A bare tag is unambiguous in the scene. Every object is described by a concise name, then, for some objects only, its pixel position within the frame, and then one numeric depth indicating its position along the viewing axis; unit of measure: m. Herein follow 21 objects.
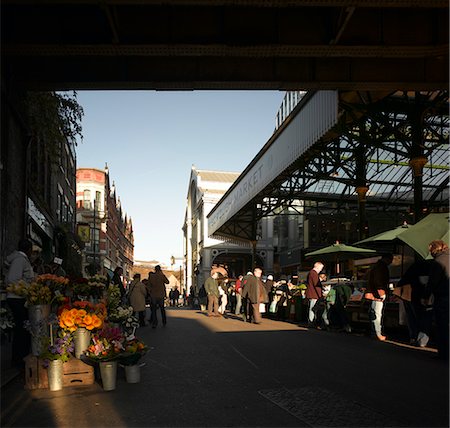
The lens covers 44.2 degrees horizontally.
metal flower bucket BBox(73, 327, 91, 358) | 7.23
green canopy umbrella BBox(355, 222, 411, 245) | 13.66
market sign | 15.45
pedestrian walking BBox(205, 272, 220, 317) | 22.11
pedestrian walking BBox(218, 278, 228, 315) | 25.16
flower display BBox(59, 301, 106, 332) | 7.02
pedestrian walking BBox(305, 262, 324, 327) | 15.68
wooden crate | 6.59
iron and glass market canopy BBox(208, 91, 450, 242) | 16.30
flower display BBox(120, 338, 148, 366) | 6.84
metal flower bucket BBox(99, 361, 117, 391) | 6.51
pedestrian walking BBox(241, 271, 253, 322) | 18.98
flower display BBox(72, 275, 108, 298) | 9.17
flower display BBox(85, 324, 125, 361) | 6.69
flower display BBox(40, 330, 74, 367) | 6.65
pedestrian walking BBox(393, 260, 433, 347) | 10.19
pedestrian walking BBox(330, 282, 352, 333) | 14.79
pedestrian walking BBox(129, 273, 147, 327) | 16.88
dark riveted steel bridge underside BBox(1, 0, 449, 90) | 10.64
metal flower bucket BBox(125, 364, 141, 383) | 6.94
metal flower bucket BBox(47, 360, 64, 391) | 6.54
